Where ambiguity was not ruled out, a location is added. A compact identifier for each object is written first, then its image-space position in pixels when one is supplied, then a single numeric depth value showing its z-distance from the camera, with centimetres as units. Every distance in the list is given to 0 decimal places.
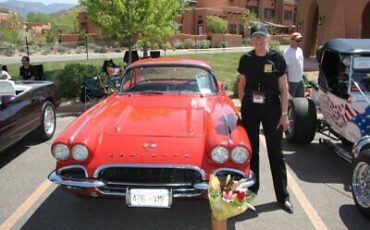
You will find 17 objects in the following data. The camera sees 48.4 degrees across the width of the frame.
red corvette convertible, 364
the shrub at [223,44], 4881
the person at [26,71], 983
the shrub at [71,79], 1039
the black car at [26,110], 549
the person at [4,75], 880
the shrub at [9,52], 3474
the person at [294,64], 722
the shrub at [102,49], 3653
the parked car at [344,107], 427
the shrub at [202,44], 4618
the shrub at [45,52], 3677
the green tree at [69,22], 7365
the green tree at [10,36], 4347
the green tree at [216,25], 5369
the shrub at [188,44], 4531
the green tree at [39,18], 10835
